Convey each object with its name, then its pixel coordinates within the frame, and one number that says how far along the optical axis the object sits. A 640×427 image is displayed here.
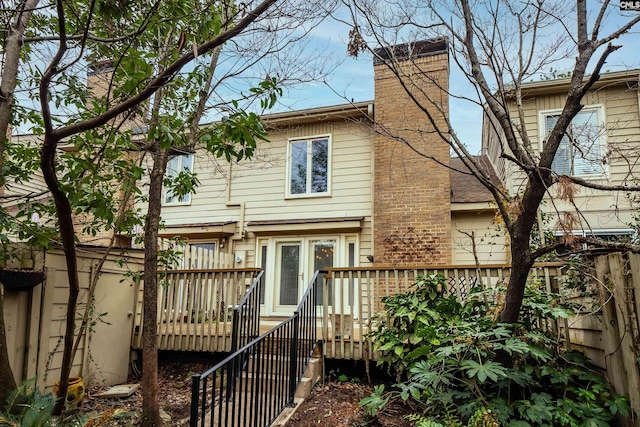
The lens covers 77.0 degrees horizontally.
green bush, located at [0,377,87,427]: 3.26
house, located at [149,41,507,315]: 7.77
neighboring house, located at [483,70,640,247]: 7.29
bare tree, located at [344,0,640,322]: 3.00
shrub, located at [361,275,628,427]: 3.01
